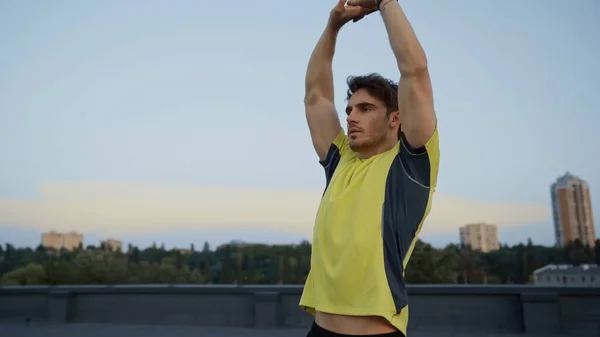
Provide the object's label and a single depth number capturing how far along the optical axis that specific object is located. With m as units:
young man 1.07
